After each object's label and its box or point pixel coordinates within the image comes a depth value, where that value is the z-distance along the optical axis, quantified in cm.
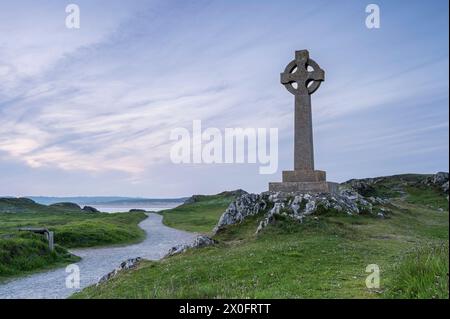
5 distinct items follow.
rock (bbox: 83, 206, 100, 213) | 14175
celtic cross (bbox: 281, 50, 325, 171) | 3922
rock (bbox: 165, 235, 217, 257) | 2942
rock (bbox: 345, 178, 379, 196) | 6973
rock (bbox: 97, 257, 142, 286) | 2529
